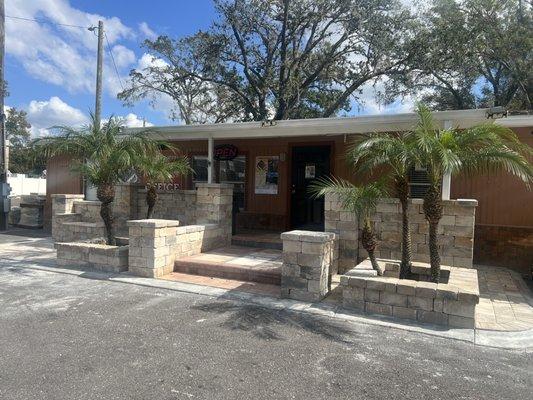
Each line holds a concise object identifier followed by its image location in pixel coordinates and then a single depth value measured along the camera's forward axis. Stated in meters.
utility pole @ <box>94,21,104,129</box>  12.96
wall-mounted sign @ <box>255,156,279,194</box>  10.05
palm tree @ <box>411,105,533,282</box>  4.63
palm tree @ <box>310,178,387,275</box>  5.34
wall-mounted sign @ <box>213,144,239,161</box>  10.27
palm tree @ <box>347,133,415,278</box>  4.86
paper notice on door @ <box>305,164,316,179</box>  9.89
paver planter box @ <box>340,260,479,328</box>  4.31
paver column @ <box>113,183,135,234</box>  9.37
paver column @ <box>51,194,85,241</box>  9.27
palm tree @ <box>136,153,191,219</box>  7.58
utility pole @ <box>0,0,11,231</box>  11.58
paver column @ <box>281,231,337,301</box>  5.12
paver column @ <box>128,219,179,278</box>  6.18
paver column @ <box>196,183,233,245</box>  8.08
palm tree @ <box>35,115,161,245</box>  7.09
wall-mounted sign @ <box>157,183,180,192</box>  11.12
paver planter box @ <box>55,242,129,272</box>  6.57
